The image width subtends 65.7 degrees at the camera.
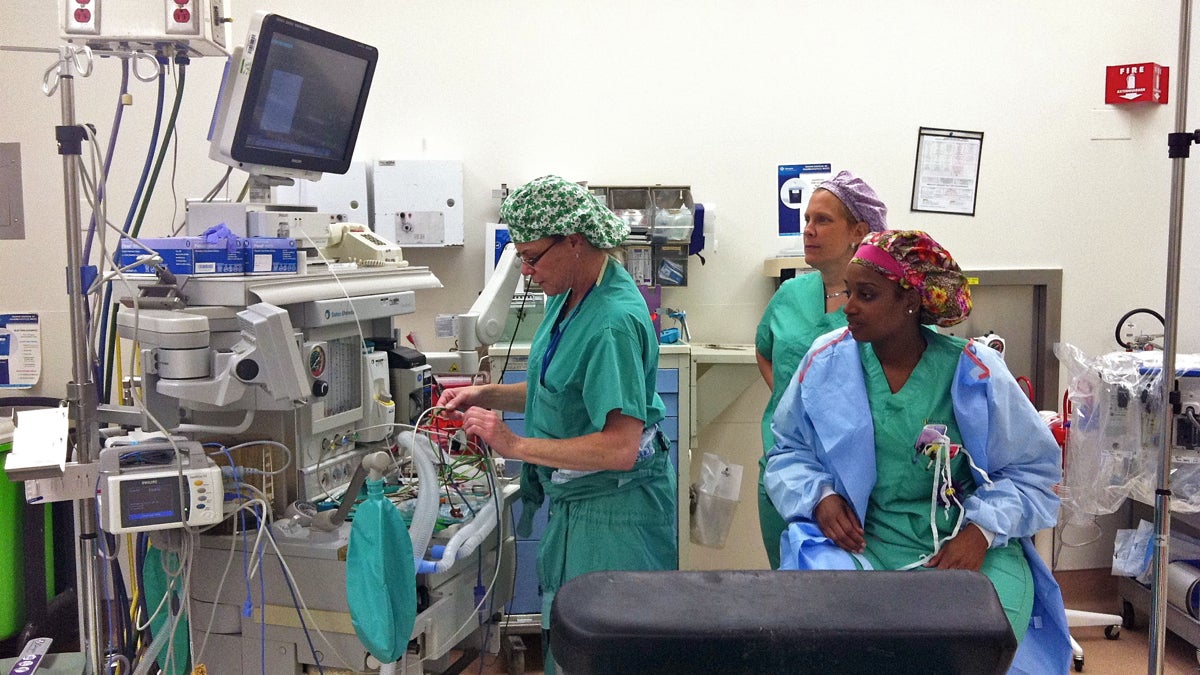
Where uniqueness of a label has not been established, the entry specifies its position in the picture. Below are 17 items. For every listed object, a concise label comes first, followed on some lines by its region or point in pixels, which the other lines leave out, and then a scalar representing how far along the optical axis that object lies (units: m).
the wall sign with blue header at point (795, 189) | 3.78
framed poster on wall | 3.82
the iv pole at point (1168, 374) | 2.15
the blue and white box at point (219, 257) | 1.82
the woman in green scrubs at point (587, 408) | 1.89
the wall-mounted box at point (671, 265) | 3.62
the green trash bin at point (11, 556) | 2.83
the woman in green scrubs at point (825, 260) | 2.45
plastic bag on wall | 3.71
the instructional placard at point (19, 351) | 3.60
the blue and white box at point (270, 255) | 1.87
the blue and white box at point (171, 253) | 1.82
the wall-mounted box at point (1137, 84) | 3.73
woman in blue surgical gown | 1.61
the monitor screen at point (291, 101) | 1.92
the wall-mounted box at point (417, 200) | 3.60
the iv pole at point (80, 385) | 1.81
